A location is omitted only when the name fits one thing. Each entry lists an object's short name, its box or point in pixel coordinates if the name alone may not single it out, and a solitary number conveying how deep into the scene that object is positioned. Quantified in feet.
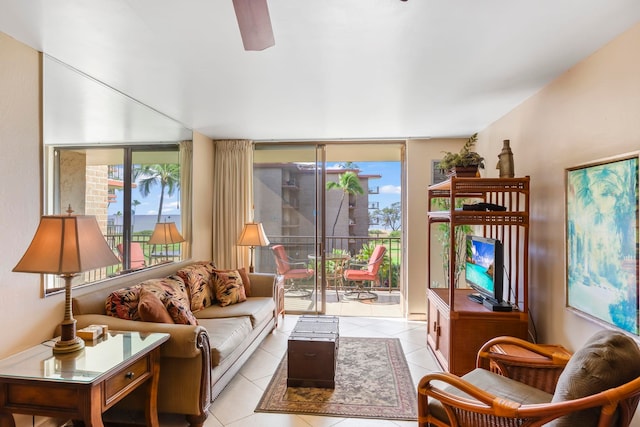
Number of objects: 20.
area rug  8.04
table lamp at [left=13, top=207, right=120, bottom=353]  5.63
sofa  7.15
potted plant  9.64
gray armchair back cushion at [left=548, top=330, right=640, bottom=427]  4.35
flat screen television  8.82
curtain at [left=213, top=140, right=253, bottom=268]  15.49
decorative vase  9.34
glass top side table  5.16
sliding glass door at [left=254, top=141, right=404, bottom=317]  15.74
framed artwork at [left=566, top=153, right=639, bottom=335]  6.00
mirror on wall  7.58
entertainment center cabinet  8.74
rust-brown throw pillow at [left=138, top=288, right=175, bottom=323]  7.76
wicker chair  4.26
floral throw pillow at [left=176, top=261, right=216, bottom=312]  10.82
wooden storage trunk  8.93
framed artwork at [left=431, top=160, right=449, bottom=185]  15.01
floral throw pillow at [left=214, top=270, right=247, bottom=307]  11.64
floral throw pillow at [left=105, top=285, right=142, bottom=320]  8.03
